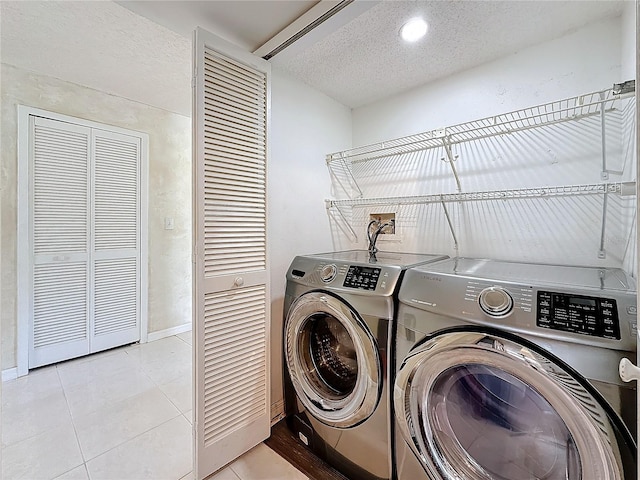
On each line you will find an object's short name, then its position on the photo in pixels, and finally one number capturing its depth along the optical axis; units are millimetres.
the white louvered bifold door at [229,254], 1359
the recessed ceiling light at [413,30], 1410
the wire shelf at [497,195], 1190
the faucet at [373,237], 1706
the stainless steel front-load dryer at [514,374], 774
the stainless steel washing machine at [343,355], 1250
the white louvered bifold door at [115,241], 2678
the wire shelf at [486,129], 1389
